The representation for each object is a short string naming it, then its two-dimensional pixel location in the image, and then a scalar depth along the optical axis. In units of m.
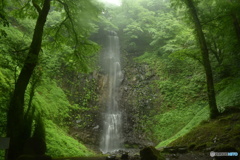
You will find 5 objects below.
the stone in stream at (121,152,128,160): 5.80
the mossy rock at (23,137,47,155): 4.62
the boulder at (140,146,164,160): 4.68
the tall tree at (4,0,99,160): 4.56
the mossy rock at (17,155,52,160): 4.25
